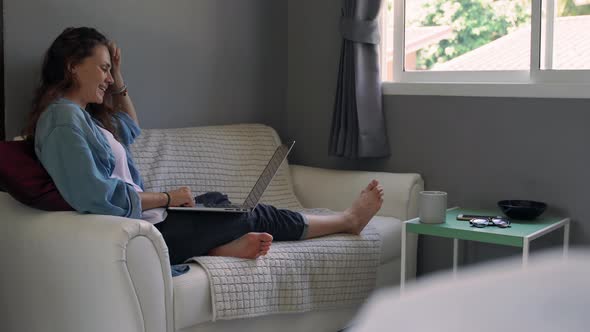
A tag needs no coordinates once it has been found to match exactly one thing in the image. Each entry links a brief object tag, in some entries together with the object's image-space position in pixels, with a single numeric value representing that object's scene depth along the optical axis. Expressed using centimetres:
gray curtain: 334
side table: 252
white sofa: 211
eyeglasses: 266
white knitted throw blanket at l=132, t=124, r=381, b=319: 239
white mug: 270
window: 299
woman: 225
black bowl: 276
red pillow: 227
